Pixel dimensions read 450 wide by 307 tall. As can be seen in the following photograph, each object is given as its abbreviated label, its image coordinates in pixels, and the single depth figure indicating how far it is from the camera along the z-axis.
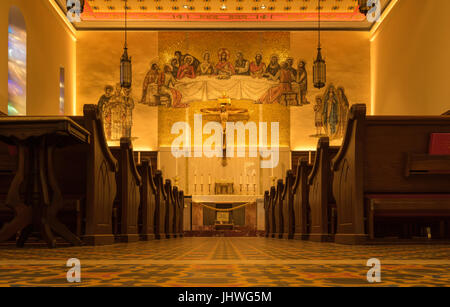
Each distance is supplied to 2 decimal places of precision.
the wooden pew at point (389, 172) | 4.58
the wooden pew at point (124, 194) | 5.52
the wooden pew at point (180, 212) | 11.17
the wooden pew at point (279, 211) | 8.54
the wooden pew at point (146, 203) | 6.65
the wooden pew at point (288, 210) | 7.46
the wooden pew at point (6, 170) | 4.45
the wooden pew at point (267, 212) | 10.73
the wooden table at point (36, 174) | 3.67
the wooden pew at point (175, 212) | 9.99
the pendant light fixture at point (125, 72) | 11.72
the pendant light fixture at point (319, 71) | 11.38
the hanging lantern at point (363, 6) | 7.64
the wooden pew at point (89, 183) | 4.41
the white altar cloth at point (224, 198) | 13.72
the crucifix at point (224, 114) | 14.69
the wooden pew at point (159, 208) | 7.67
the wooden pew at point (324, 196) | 5.62
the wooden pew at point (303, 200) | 6.59
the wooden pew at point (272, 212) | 9.61
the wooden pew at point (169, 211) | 8.79
